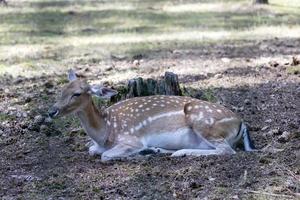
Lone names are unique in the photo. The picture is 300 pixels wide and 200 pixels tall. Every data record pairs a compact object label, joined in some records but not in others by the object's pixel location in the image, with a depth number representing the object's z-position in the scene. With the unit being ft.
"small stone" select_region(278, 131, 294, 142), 50.49
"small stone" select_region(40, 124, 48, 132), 57.47
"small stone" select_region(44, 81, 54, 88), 75.66
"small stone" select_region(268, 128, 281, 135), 52.85
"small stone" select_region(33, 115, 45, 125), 58.75
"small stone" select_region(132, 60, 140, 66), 88.18
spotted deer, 49.49
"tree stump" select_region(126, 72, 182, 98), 60.71
